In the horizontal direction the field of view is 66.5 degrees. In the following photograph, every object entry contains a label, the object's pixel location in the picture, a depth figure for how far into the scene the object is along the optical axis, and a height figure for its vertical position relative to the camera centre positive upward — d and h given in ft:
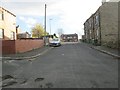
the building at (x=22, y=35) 90.94 +6.93
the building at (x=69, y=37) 138.67 +7.24
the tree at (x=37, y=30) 125.09 +16.19
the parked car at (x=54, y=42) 58.03 -0.22
